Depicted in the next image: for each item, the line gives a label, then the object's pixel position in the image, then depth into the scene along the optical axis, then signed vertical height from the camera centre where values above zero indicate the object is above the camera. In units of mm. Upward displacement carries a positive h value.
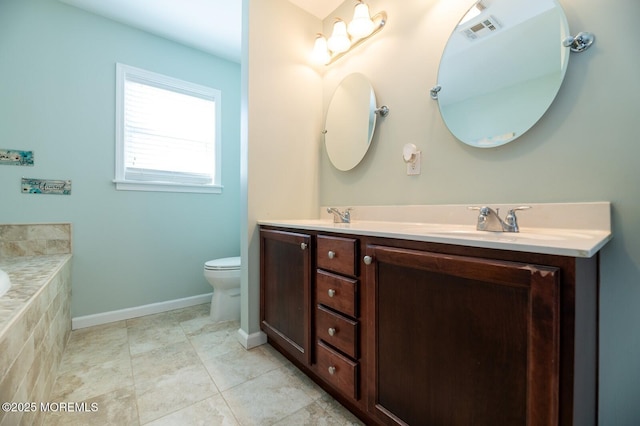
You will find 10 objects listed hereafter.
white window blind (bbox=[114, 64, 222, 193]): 2141 +689
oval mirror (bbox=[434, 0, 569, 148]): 979 +612
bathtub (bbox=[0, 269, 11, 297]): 1013 -307
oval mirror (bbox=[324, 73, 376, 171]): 1664 +618
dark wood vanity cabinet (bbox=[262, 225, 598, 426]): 569 -338
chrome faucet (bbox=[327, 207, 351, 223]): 1659 -30
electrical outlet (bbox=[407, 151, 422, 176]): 1404 +258
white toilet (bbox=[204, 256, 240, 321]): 2035 -618
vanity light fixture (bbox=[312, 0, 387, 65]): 1606 +1170
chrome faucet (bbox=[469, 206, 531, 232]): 968 -30
